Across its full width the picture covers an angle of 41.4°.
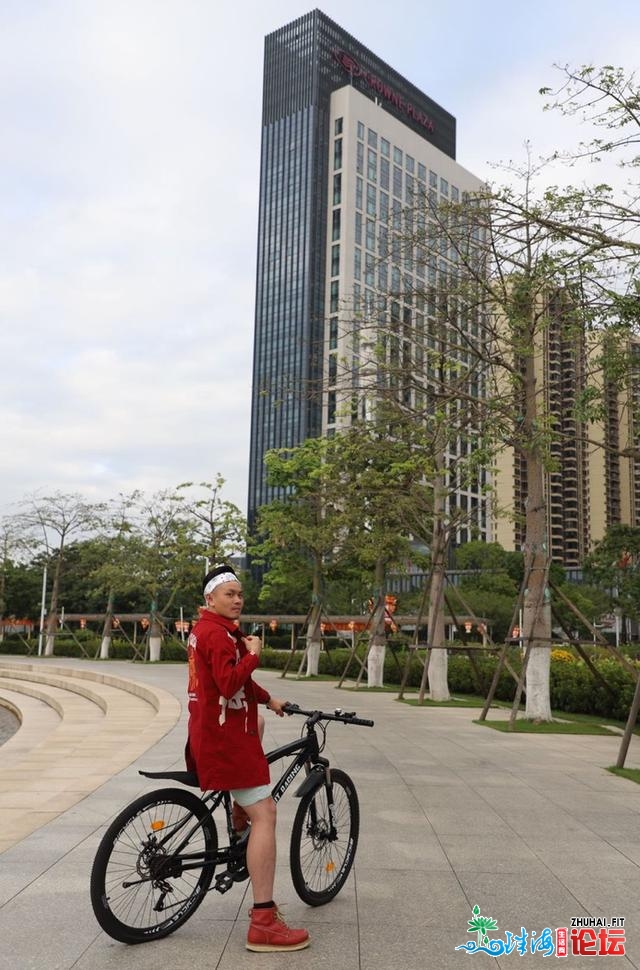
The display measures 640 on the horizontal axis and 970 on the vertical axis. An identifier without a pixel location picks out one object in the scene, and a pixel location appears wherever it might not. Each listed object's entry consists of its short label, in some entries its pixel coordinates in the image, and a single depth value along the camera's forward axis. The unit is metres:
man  4.21
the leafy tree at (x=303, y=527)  28.42
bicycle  4.10
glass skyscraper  113.38
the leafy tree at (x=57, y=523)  54.88
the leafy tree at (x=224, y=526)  43.25
